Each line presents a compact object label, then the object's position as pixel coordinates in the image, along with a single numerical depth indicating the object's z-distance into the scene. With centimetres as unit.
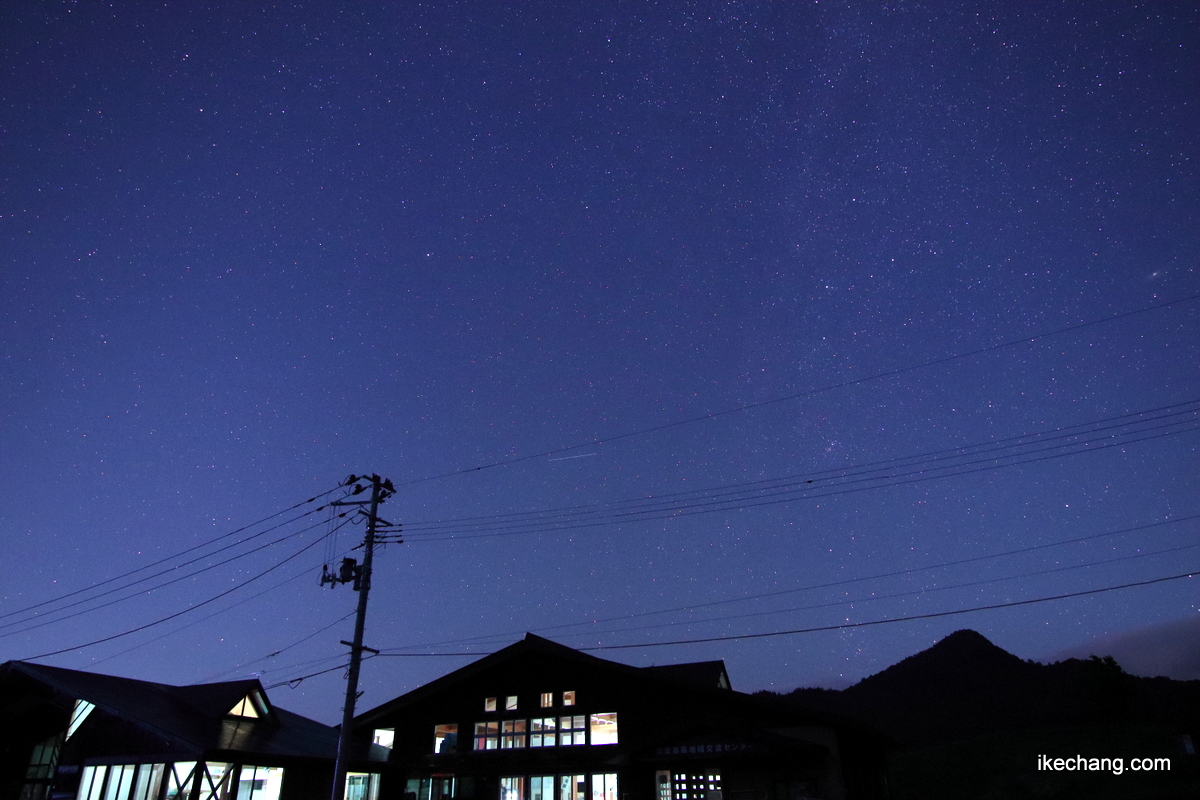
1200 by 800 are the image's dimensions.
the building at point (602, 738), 2292
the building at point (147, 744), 2289
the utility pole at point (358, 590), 1833
